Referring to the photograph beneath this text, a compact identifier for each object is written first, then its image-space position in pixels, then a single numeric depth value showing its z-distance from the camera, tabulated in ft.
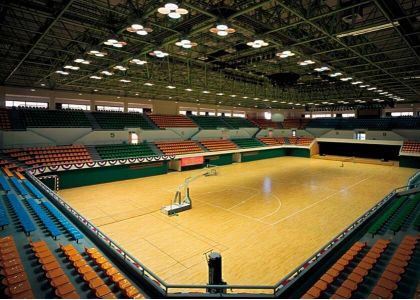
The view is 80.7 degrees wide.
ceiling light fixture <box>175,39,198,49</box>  32.76
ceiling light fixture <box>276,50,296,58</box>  38.47
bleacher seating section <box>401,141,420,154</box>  89.68
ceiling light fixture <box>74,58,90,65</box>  42.11
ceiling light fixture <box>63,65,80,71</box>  48.95
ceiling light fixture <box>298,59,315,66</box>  44.41
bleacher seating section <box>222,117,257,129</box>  128.26
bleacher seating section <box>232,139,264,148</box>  109.50
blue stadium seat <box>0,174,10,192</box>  37.36
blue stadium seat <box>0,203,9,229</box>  25.60
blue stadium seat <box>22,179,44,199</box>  36.83
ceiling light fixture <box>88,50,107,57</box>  37.52
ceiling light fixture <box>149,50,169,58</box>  38.37
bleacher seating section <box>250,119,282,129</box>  144.84
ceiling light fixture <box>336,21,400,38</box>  27.48
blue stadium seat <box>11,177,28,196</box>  36.91
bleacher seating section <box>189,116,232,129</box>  114.55
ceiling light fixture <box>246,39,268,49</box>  32.99
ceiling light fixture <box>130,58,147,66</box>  44.74
